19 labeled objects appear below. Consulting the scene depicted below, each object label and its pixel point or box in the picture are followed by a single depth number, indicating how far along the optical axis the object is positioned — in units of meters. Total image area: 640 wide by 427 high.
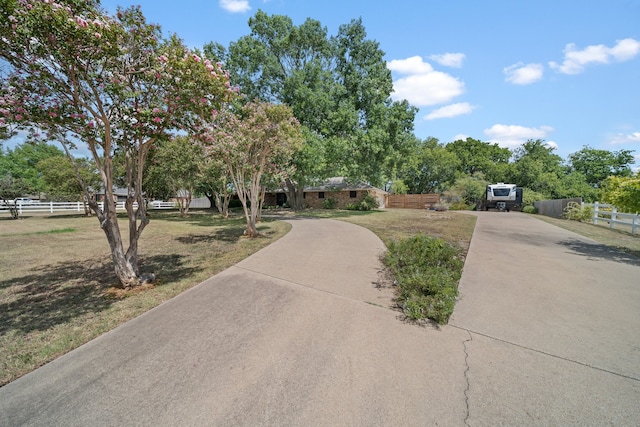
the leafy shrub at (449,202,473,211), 28.05
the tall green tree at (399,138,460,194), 36.19
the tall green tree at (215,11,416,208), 18.73
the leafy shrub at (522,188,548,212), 28.27
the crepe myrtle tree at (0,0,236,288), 3.51
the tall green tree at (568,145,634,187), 40.66
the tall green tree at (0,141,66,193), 43.72
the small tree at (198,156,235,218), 10.57
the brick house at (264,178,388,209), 28.77
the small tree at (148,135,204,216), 16.54
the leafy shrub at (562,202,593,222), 15.41
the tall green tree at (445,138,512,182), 38.44
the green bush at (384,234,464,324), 3.73
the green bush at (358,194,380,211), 26.52
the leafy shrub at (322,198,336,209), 29.30
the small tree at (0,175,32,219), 19.94
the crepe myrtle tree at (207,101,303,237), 8.96
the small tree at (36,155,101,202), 18.94
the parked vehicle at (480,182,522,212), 25.84
